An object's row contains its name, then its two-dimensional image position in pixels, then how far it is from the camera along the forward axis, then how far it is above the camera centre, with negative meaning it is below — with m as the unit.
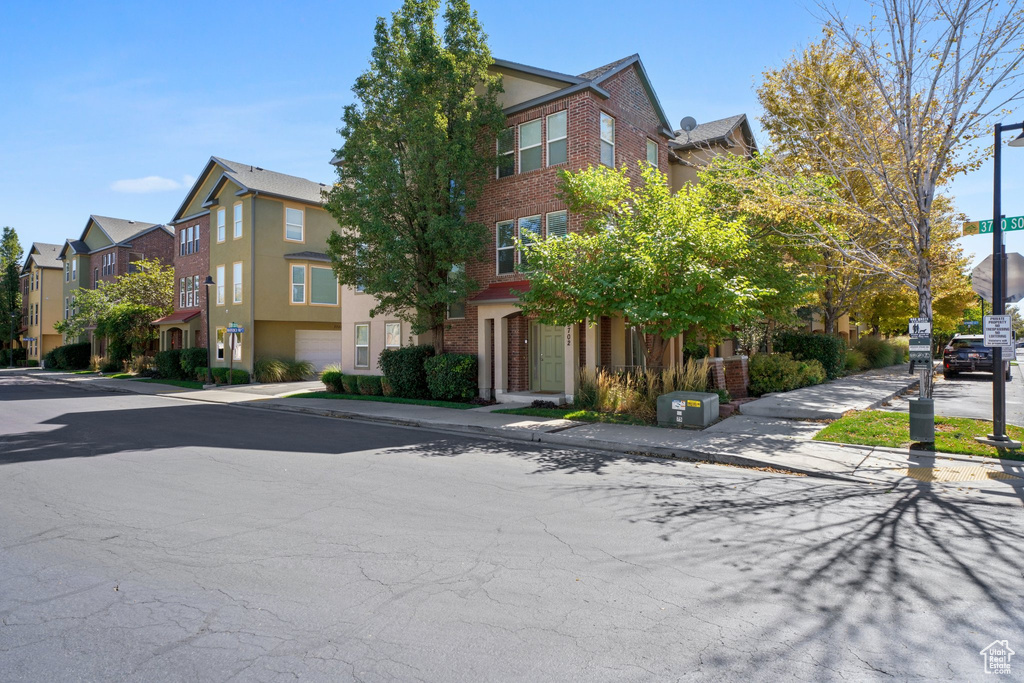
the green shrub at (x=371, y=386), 20.31 -1.11
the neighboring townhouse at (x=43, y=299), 53.34 +5.06
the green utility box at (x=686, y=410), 12.15 -1.21
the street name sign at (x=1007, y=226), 9.68 +1.95
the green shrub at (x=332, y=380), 22.06 -0.99
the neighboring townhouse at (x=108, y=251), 43.24 +7.72
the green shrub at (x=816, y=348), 21.47 +0.03
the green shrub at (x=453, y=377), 17.92 -0.74
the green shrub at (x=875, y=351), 28.81 -0.12
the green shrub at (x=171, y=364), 30.92 -0.48
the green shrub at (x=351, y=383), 21.28 -1.06
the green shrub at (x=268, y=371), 27.33 -0.78
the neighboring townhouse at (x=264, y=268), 28.16 +4.19
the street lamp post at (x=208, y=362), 25.84 -0.34
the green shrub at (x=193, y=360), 29.45 -0.27
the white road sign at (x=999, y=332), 9.53 +0.24
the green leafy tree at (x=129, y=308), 34.22 +2.73
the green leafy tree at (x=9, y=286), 57.66 +6.71
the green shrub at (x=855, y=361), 25.78 -0.54
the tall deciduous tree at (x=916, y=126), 10.45 +4.06
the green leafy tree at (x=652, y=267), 12.40 +1.82
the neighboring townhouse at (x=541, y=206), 17.17 +4.40
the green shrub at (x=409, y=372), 19.08 -0.61
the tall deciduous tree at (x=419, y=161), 17.27 +5.60
